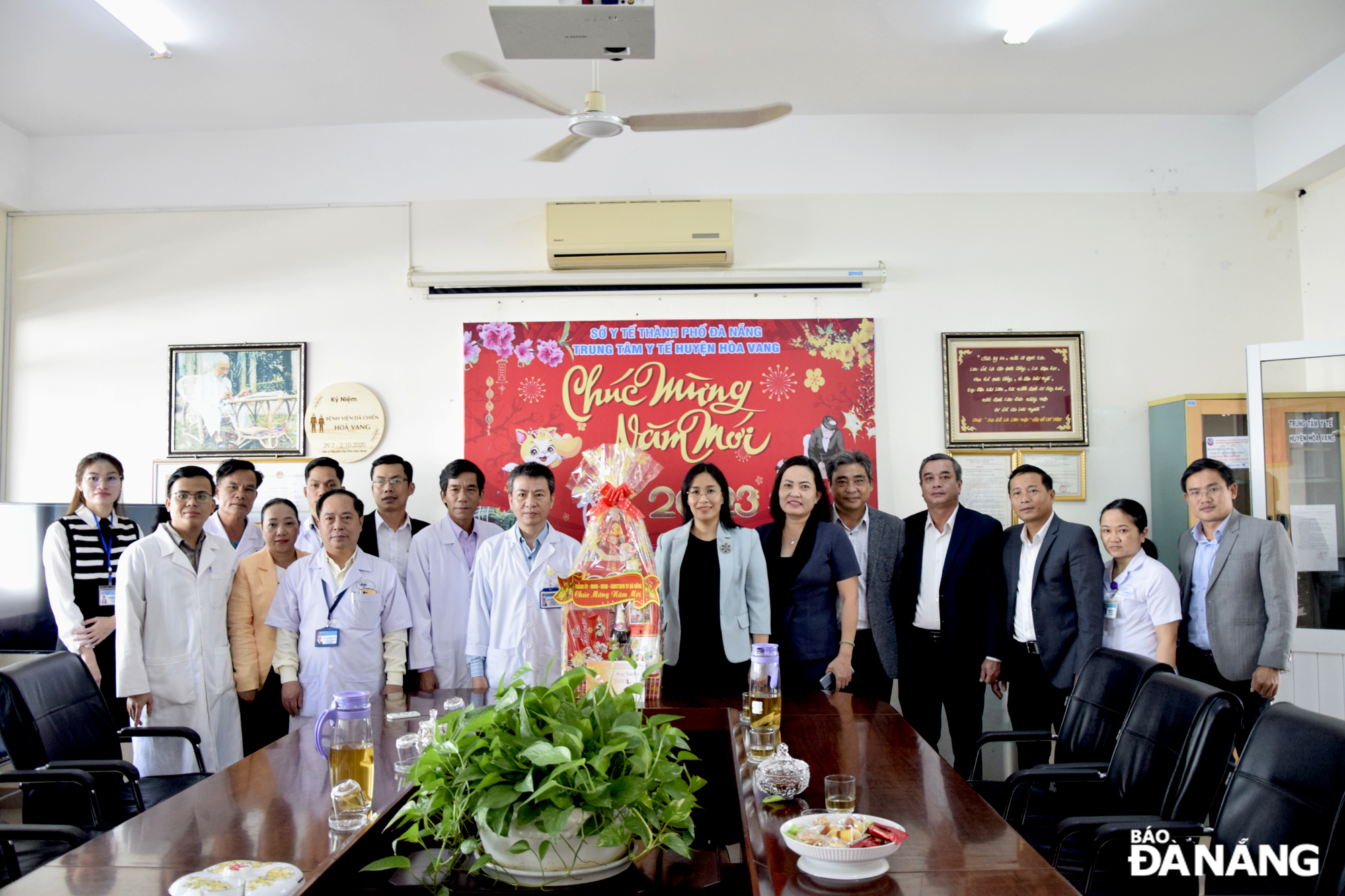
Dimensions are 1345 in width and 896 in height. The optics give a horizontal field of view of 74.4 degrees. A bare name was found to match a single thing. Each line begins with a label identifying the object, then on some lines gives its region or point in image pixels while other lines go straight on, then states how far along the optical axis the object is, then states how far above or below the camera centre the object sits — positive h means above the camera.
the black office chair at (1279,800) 1.64 -0.64
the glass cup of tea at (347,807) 1.67 -0.61
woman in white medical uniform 3.34 -0.46
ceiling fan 2.59 +1.18
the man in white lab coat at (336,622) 3.14 -0.50
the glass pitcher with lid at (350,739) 1.69 -0.49
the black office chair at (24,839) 1.90 -0.78
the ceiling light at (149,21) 3.44 +1.87
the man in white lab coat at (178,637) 3.23 -0.55
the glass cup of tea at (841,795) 1.72 -0.61
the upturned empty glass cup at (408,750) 2.00 -0.62
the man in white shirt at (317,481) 3.96 +0.02
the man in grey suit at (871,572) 3.75 -0.40
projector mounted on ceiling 2.35 +1.25
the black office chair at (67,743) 2.43 -0.75
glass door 3.92 +0.07
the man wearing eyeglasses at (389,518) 3.92 -0.15
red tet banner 4.44 +0.43
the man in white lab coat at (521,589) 3.18 -0.39
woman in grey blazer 3.27 -0.44
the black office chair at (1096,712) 2.52 -0.71
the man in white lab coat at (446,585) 3.63 -0.42
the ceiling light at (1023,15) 3.49 +1.85
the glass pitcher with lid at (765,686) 2.20 -0.52
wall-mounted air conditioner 4.34 +1.22
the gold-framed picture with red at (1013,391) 4.42 +0.42
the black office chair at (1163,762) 2.05 -0.70
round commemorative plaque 4.48 +0.32
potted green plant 1.40 -0.49
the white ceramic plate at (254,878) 1.40 -0.64
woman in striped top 3.54 -0.31
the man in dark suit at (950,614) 3.64 -0.57
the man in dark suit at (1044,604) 3.43 -0.51
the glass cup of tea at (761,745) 2.11 -0.63
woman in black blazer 3.37 -0.42
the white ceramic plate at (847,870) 1.48 -0.66
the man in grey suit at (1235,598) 3.41 -0.49
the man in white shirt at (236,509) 3.83 -0.10
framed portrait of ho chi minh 4.51 +0.44
